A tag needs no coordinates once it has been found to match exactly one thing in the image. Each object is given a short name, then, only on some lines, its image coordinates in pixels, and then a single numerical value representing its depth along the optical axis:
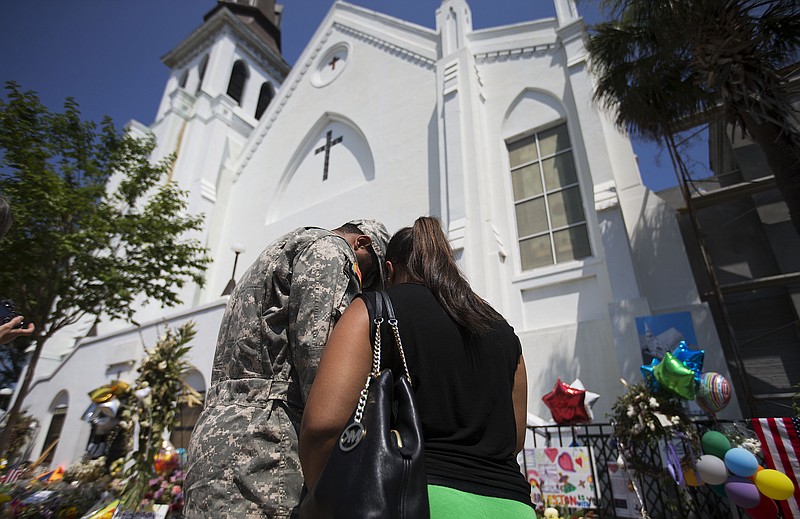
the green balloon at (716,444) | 4.00
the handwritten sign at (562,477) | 4.84
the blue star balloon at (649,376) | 4.96
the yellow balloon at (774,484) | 3.46
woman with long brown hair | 1.00
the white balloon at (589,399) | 5.68
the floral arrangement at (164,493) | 4.39
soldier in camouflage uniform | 1.36
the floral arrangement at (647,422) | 4.51
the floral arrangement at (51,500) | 4.37
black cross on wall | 13.98
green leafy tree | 7.72
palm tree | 5.38
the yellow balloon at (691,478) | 4.20
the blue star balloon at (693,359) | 4.70
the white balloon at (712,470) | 3.89
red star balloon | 5.63
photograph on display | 6.19
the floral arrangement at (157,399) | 4.30
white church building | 7.29
